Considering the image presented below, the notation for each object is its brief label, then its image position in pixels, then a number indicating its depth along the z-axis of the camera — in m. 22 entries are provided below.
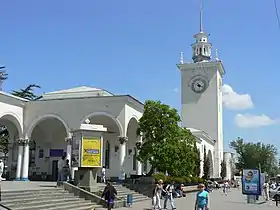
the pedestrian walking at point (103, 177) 30.08
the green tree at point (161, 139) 30.64
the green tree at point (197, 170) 44.38
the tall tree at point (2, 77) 52.26
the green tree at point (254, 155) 86.88
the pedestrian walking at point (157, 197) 20.58
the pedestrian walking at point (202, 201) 13.15
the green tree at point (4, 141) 40.87
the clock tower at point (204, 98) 63.50
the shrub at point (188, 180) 36.69
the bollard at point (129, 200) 22.30
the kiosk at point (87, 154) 22.47
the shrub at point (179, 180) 32.38
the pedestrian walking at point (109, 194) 18.45
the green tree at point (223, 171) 66.50
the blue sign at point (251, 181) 26.94
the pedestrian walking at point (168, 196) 20.89
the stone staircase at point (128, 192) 25.74
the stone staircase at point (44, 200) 16.89
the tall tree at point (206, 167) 53.16
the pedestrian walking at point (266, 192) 31.64
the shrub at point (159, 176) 29.33
